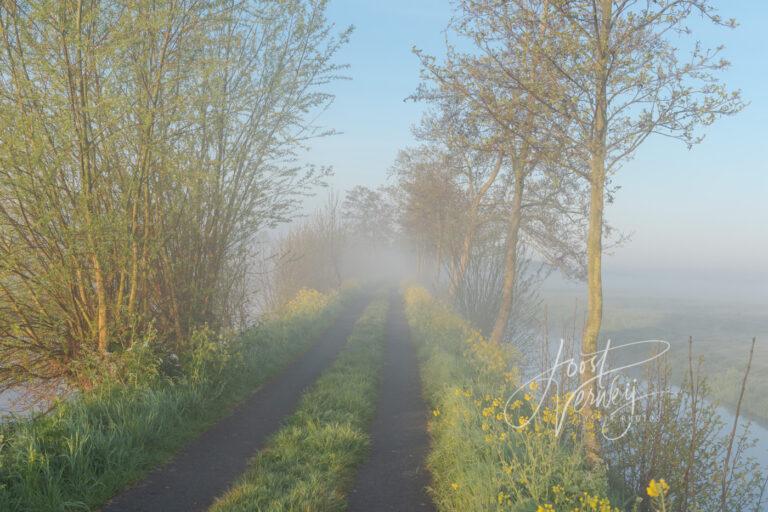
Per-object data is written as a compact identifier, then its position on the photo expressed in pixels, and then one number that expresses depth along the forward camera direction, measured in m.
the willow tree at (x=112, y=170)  6.99
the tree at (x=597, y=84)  6.96
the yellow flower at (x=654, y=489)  2.98
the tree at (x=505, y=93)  7.82
